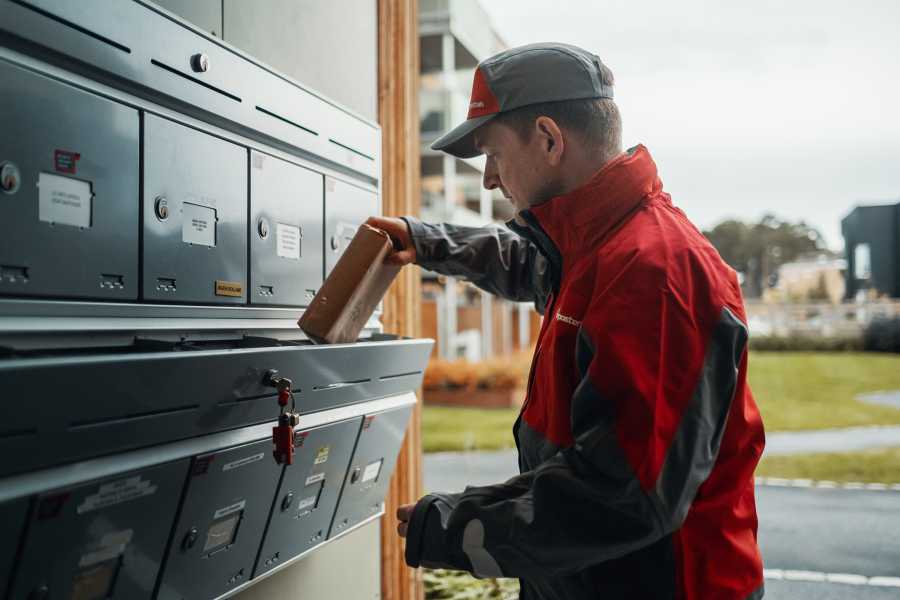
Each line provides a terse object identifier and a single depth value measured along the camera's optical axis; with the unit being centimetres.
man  119
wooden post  286
